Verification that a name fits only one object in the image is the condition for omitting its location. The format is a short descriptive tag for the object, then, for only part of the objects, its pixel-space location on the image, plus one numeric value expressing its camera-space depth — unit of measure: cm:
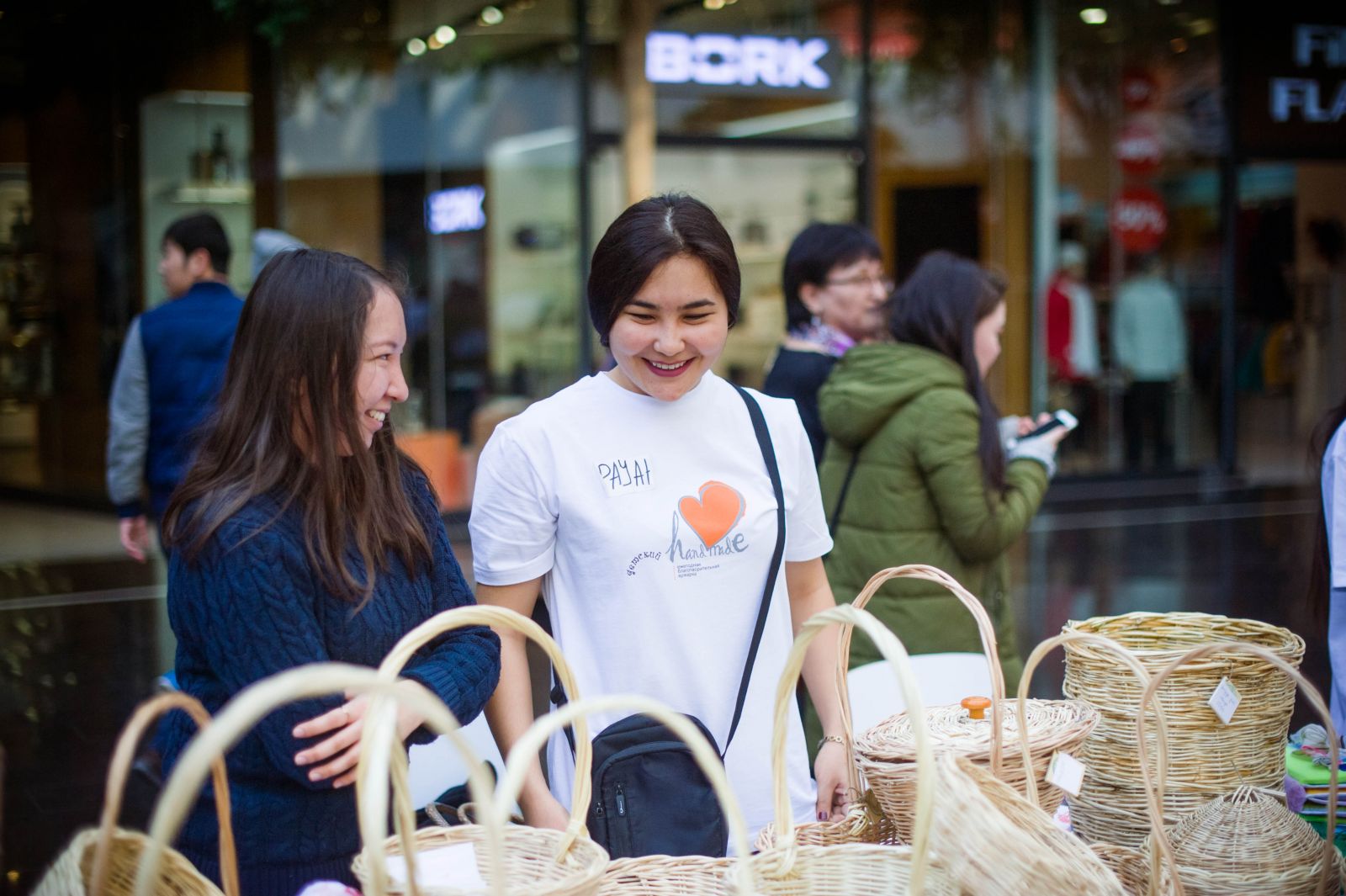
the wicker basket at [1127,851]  168
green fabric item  232
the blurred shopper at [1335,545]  232
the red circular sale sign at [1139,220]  1116
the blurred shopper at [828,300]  385
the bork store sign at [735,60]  904
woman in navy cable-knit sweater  174
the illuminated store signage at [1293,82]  1057
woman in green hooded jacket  319
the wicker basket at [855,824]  180
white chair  271
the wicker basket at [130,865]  139
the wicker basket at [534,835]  135
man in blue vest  483
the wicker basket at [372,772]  100
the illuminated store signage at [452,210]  977
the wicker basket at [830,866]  147
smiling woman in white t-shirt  204
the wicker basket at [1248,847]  164
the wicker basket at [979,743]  174
